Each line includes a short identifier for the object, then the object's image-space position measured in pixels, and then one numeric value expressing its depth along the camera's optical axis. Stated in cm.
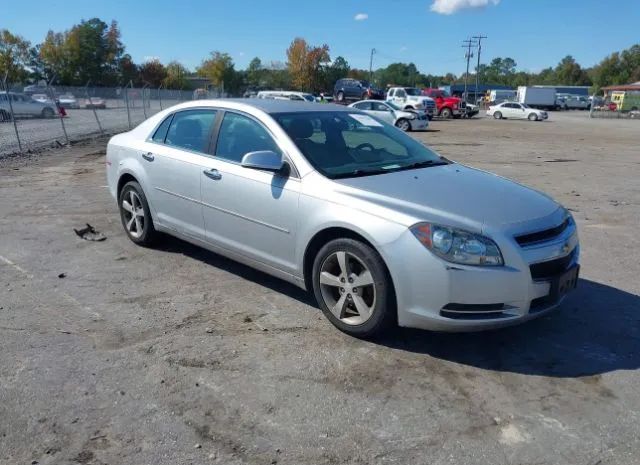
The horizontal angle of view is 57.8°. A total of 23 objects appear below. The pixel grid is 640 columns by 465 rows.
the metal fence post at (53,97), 1678
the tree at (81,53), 7950
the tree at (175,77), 8719
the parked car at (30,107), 2607
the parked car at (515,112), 4484
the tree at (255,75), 10604
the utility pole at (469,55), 9925
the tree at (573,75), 12738
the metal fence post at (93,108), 2081
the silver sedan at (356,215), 351
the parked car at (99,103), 2752
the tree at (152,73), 9035
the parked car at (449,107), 4400
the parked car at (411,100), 3925
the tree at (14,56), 7319
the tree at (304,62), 9362
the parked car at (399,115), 2711
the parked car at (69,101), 2659
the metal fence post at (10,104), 1382
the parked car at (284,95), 2676
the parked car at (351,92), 4756
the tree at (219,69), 9362
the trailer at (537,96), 7100
